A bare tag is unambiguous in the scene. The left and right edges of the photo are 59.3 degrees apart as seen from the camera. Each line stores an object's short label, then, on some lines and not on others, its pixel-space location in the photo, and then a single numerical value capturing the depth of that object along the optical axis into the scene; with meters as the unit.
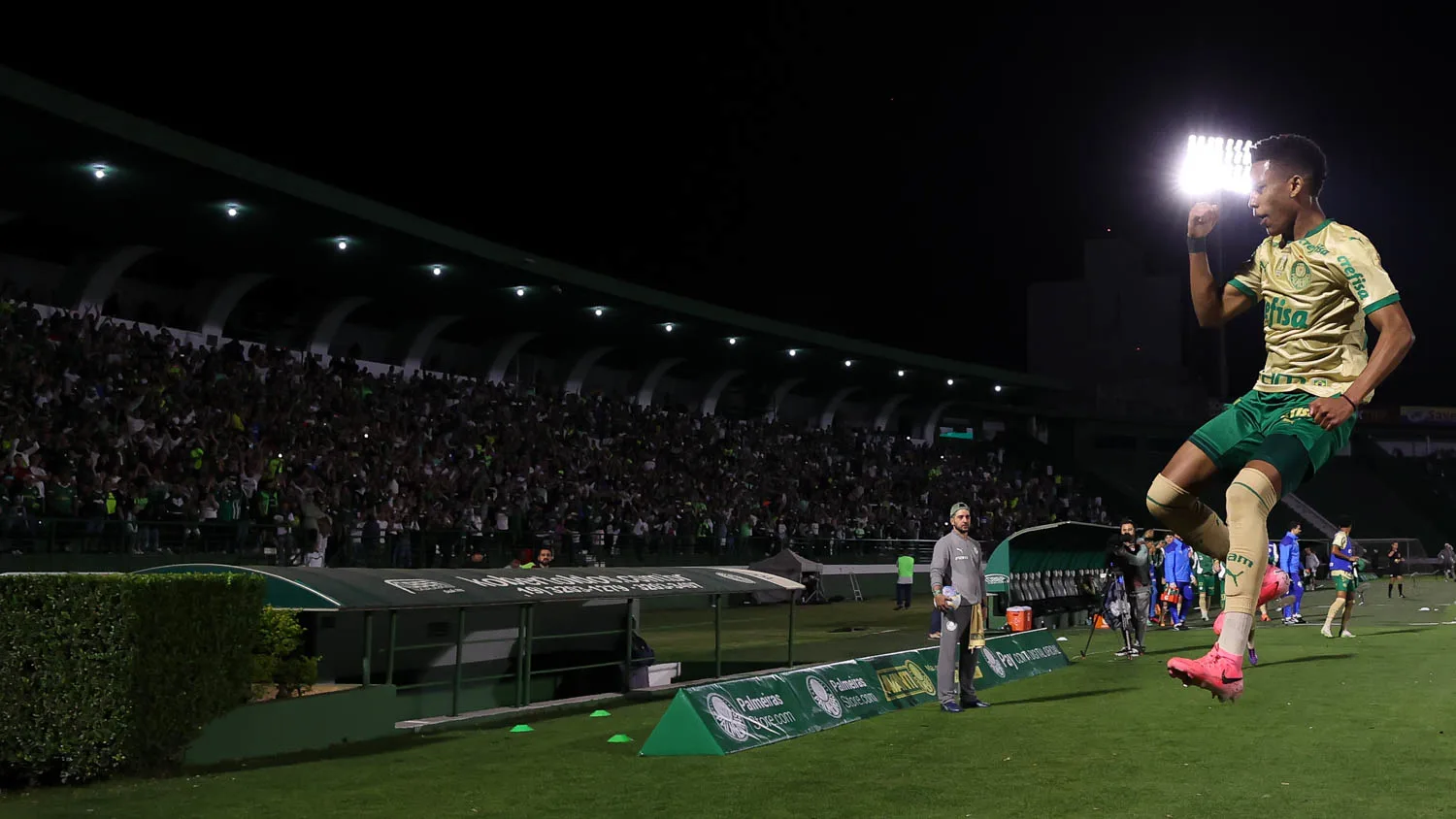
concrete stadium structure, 27.58
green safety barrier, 12.41
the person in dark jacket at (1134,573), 23.48
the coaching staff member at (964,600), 15.76
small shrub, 13.44
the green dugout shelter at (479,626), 14.26
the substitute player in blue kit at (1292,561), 31.11
